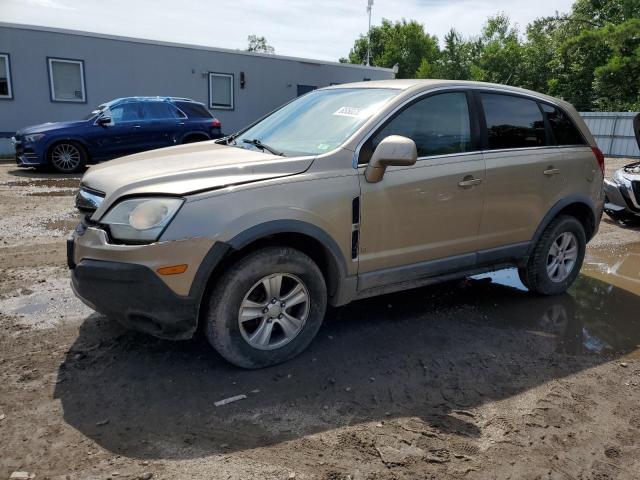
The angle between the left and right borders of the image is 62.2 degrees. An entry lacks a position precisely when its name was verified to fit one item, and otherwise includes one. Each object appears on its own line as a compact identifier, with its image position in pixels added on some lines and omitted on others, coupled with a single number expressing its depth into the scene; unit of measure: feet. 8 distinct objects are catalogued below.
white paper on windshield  12.82
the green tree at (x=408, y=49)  223.10
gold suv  9.95
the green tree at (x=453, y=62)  193.06
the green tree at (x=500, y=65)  161.99
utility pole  117.57
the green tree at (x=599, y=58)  88.43
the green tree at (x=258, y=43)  291.58
